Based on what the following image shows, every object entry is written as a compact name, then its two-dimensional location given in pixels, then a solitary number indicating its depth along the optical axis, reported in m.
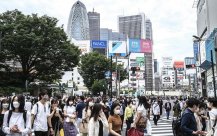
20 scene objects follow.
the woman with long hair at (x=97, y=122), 6.17
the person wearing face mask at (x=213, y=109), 8.28
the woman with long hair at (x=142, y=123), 8.09
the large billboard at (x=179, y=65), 121.75
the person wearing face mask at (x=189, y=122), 6.42
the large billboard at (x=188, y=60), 183.75
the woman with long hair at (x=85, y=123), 9.43
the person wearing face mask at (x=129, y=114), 14.63
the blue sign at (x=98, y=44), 62.60
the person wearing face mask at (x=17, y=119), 6.09
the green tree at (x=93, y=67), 63.97
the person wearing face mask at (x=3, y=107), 7.32
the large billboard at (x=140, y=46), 80.19
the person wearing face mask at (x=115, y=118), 7.64
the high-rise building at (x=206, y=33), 48.84
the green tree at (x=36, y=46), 39.03
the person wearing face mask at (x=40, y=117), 8.45
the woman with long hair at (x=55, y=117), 10.70
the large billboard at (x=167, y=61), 155.00
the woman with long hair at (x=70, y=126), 8.85
